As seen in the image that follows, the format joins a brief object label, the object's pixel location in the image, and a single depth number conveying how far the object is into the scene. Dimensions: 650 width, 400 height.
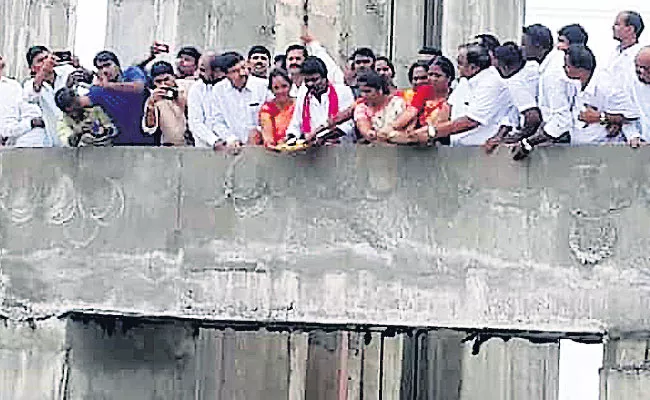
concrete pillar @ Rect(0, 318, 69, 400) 10.76
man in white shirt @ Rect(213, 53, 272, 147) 10.61
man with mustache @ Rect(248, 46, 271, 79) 11.18
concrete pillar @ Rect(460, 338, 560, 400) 17.22
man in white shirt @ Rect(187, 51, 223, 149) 10.60
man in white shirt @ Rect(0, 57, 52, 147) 11.45
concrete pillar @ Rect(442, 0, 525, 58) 17.52
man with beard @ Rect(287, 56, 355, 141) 10.12
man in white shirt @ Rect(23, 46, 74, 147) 11.42
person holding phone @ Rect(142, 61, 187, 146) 10.80
